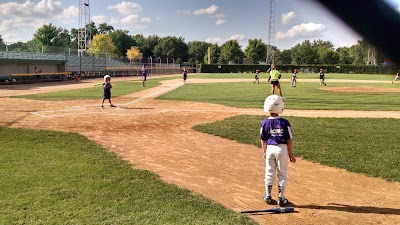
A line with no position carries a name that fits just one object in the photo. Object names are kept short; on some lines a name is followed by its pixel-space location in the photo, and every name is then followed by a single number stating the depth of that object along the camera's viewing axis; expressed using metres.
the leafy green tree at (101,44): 88.62
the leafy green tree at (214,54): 118.56
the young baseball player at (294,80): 33.69
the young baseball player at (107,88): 17.28
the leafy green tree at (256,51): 109.69
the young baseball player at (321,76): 34.01
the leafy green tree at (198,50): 133.25
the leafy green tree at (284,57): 102.62
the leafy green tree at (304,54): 70.31
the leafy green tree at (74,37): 114.56
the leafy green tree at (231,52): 116.25
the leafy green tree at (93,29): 127.44
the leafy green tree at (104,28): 136.25
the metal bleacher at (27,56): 36.12
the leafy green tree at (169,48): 125.19
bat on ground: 5.31
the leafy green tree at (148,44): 131.25
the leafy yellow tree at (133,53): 108.81
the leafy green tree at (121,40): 120.46
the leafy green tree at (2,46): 36.65
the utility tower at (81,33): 65.12
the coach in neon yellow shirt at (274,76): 21.92
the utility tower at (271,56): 93.48
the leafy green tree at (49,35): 100.44
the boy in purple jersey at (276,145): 5.22
